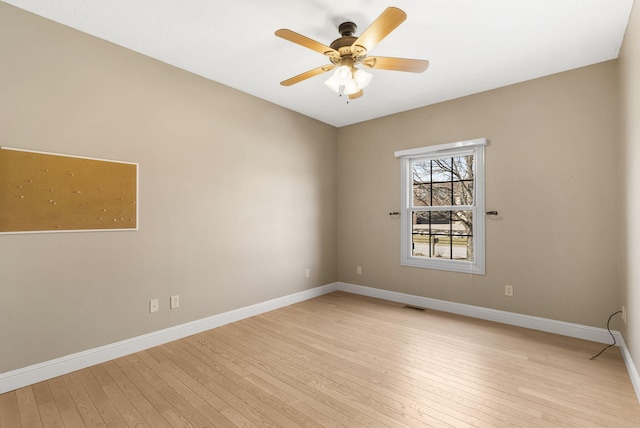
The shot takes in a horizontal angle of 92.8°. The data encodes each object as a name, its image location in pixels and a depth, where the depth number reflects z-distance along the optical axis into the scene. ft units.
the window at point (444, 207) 12.02
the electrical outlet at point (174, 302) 9.83
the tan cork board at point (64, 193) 7.09
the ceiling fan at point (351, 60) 6.79
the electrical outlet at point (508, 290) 11.18
